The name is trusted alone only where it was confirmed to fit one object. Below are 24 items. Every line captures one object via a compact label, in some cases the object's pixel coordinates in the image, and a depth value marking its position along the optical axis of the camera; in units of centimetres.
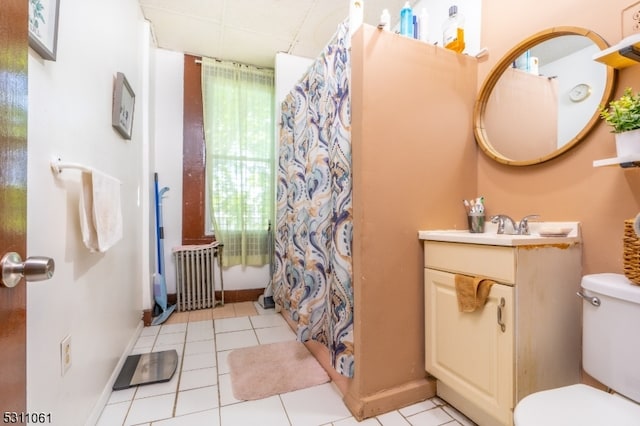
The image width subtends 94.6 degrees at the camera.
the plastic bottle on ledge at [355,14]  146
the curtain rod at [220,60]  299
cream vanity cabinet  109
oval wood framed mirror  123
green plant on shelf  98
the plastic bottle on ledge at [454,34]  164
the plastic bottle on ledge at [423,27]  161
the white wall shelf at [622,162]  98
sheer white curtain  296
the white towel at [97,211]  115
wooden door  49
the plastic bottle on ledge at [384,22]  140
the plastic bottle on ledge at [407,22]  154
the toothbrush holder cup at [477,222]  155
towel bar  100
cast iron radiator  282
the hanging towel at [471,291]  118
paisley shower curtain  147
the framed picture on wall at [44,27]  85
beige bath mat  158
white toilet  84
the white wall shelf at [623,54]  98
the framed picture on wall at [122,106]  166
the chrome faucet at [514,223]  136
